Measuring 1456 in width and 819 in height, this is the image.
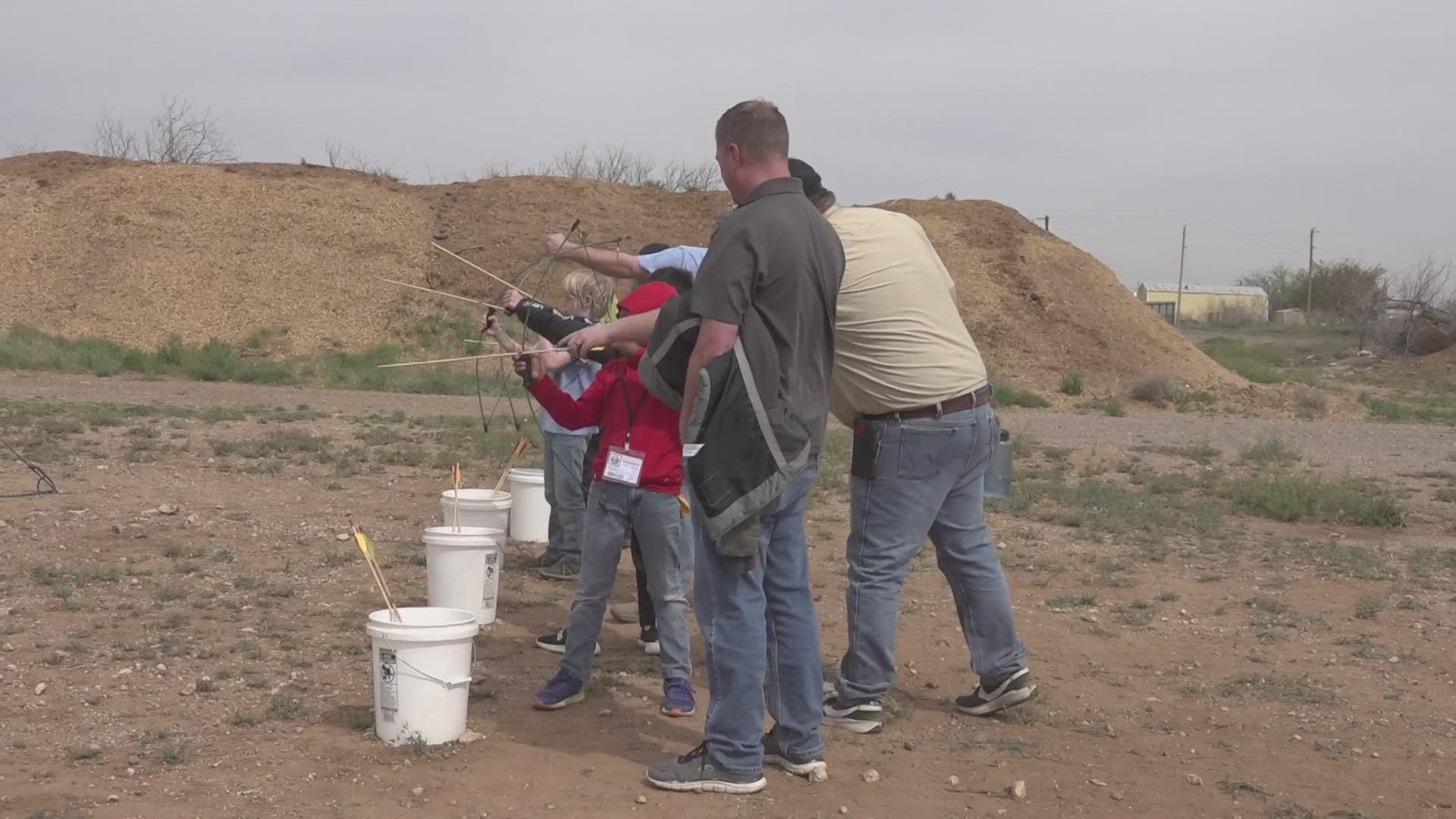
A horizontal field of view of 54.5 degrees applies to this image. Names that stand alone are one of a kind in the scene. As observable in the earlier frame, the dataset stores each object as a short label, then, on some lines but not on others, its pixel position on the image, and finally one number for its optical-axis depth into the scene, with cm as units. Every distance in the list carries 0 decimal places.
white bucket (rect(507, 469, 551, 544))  777
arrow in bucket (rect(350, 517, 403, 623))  444
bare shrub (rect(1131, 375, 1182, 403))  2255
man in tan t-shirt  446
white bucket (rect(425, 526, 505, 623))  570
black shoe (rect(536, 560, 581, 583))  708
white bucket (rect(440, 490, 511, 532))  645
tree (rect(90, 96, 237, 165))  3312
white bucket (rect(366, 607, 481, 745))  434
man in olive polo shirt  377
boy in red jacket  473
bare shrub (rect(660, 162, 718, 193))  3309
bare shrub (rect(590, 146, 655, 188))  3347
